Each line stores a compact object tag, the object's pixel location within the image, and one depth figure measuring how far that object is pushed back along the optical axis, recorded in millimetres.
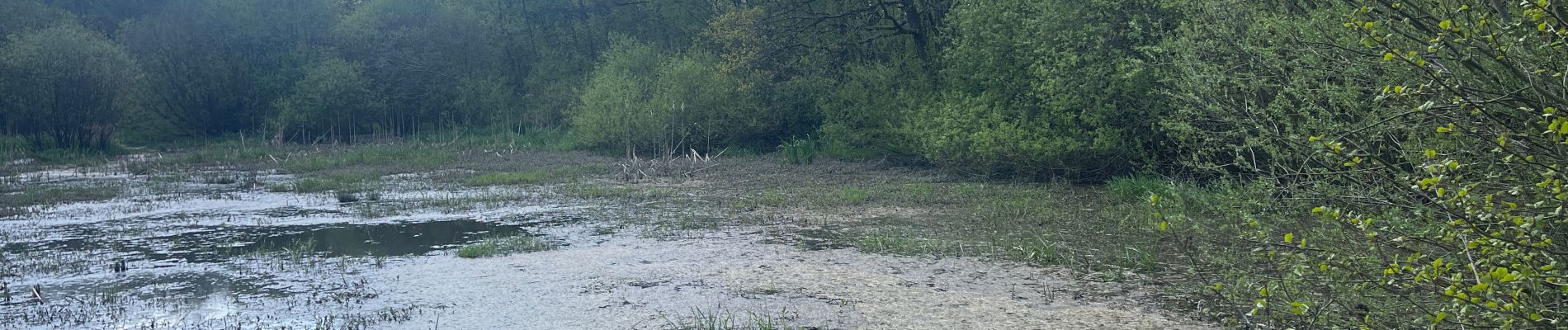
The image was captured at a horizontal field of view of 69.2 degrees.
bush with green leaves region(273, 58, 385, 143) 39375
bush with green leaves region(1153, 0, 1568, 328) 4016
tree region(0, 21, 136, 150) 29828
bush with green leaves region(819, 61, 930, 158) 22922
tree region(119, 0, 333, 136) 38719
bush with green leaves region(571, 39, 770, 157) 27703
